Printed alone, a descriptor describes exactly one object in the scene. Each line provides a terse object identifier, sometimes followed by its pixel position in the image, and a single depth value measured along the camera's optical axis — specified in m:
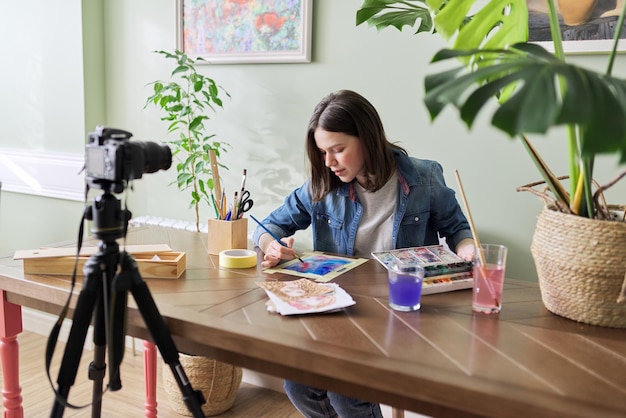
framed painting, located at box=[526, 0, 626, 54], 1.77
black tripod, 1.09
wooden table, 0.87
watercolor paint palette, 1.38
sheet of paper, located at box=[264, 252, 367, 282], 1.46
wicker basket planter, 1.07
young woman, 1.67
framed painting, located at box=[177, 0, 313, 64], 2.26
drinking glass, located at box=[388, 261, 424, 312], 1.19
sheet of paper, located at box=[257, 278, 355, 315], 1.17
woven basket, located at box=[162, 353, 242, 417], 2.22
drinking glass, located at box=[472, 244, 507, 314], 1.20
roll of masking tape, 1.52
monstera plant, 0.74
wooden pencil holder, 1.65
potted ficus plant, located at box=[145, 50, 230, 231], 2.29
